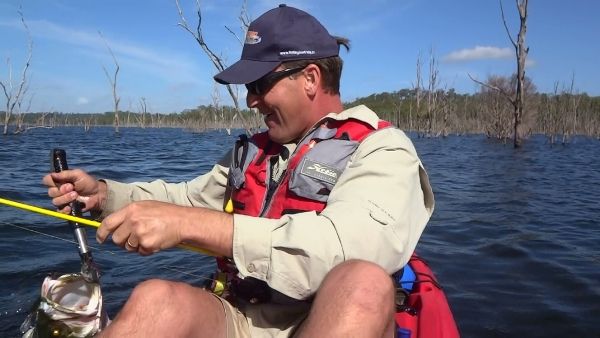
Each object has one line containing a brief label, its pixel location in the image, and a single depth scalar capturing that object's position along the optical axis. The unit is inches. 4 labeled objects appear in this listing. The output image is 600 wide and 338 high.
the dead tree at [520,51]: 821.2
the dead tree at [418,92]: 1631.6
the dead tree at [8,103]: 1144.8
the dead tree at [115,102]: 1781.1
